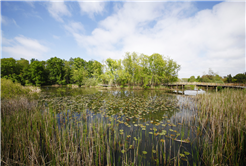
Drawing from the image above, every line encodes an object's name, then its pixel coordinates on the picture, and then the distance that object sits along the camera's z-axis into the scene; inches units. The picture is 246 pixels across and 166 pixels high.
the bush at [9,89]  353.9
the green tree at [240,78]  1534.4
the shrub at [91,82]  1870.1
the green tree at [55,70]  2054.6
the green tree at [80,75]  2050.9
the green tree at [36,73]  1791.3
